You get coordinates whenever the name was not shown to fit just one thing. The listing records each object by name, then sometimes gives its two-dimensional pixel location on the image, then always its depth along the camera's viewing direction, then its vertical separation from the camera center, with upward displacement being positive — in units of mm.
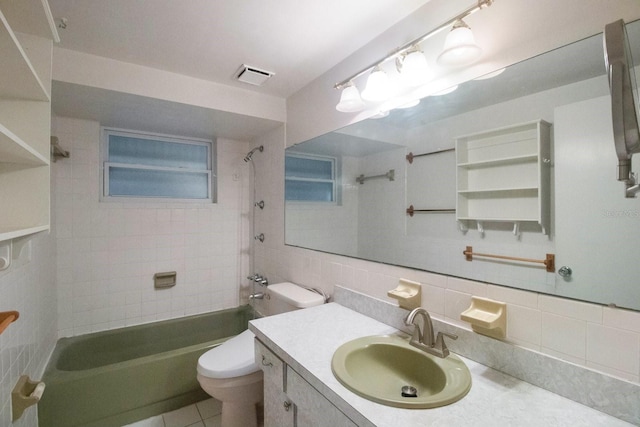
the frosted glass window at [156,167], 2488 +449
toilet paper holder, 1219 -817
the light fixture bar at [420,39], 1017 +750
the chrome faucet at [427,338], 1050 -492
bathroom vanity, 760 -551
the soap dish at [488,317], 968 -364
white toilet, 1639 -969
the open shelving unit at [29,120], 916 +341
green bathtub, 1684 -1118
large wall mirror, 900 +125
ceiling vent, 1841 +951
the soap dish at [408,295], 1260 -364
